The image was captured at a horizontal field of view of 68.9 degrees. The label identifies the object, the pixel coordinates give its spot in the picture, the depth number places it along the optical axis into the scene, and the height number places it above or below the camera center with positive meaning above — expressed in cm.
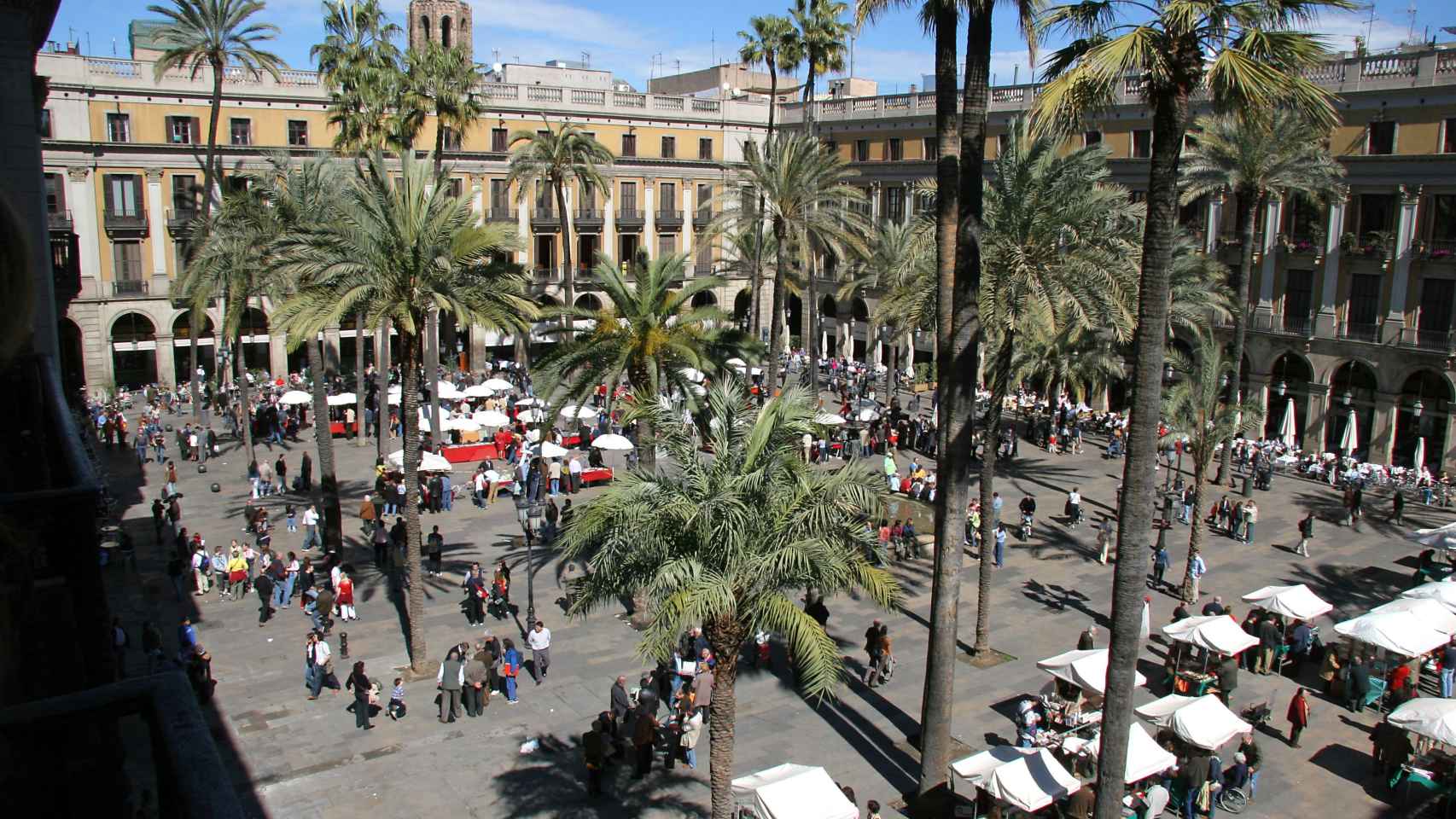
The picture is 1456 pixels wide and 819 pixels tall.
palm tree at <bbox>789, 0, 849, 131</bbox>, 4381 +902
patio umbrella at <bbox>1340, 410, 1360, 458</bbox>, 3750 -625
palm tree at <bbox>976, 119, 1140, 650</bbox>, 2059 +8
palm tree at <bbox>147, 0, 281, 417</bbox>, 3912 +771
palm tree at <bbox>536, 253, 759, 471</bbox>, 2194 -191
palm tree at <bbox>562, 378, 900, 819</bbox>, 1149 -316
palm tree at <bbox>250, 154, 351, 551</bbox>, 2781 +80
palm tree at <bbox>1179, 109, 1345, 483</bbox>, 3297 +297
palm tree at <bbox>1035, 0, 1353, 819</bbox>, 1041 +166
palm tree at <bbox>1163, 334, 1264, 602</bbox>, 2461 -364
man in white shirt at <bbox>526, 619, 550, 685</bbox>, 1967 -732
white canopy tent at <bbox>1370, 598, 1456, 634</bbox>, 1966 -649
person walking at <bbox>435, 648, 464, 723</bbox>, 1811 -744
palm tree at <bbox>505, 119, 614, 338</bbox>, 4100 +346
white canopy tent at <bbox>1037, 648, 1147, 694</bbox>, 1758 -691
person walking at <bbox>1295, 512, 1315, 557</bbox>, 2803 -720
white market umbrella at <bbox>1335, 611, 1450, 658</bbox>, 1889 -668
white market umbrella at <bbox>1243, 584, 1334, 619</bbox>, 2080 -675
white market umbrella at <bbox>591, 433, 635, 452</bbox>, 3247 -591
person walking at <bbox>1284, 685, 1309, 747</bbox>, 1780 -756
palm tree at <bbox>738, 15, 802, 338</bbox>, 4509 +889
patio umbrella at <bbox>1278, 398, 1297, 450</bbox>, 3972 -631
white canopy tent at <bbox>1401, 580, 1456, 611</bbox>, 2077 -651
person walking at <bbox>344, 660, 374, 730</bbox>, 1767 -746
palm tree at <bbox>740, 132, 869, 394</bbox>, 3250 +180
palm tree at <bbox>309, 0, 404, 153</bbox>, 4188 +693
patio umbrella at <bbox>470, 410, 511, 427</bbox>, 3747 -606
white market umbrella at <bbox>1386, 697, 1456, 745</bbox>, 1596 -695
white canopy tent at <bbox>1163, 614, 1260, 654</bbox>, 1942 -693
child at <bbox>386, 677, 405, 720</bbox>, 1836 -787
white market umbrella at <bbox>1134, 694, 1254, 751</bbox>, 1606 -706
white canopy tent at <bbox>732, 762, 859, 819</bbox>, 1341 -691
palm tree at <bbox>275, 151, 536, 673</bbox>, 1884 -42
